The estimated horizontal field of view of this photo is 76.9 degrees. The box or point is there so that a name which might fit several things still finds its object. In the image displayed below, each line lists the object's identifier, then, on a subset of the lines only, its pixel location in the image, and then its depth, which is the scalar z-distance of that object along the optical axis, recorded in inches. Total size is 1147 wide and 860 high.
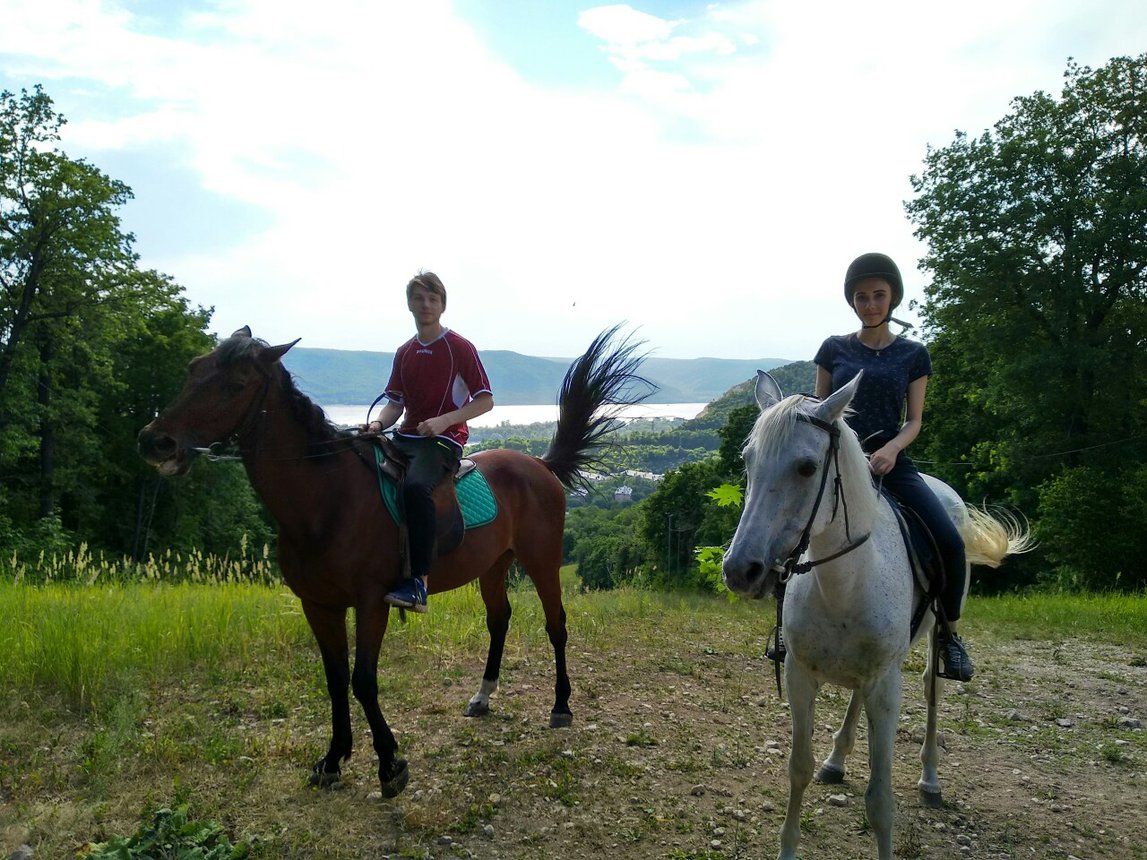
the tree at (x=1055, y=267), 885.8
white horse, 106.0
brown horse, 143.1
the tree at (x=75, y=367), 872.9
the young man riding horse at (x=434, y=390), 173.5
